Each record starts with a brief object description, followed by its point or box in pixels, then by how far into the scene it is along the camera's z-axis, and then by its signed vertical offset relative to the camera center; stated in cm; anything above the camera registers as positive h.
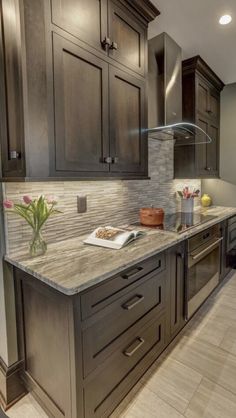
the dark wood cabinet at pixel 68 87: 111 +56
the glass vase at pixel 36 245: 135 -33
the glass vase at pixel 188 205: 263 -21
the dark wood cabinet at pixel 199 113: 269 +93
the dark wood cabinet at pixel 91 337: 104 -79
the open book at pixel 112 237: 149 -34
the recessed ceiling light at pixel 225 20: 187 +137
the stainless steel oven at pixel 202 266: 193 -76
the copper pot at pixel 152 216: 210 -27
